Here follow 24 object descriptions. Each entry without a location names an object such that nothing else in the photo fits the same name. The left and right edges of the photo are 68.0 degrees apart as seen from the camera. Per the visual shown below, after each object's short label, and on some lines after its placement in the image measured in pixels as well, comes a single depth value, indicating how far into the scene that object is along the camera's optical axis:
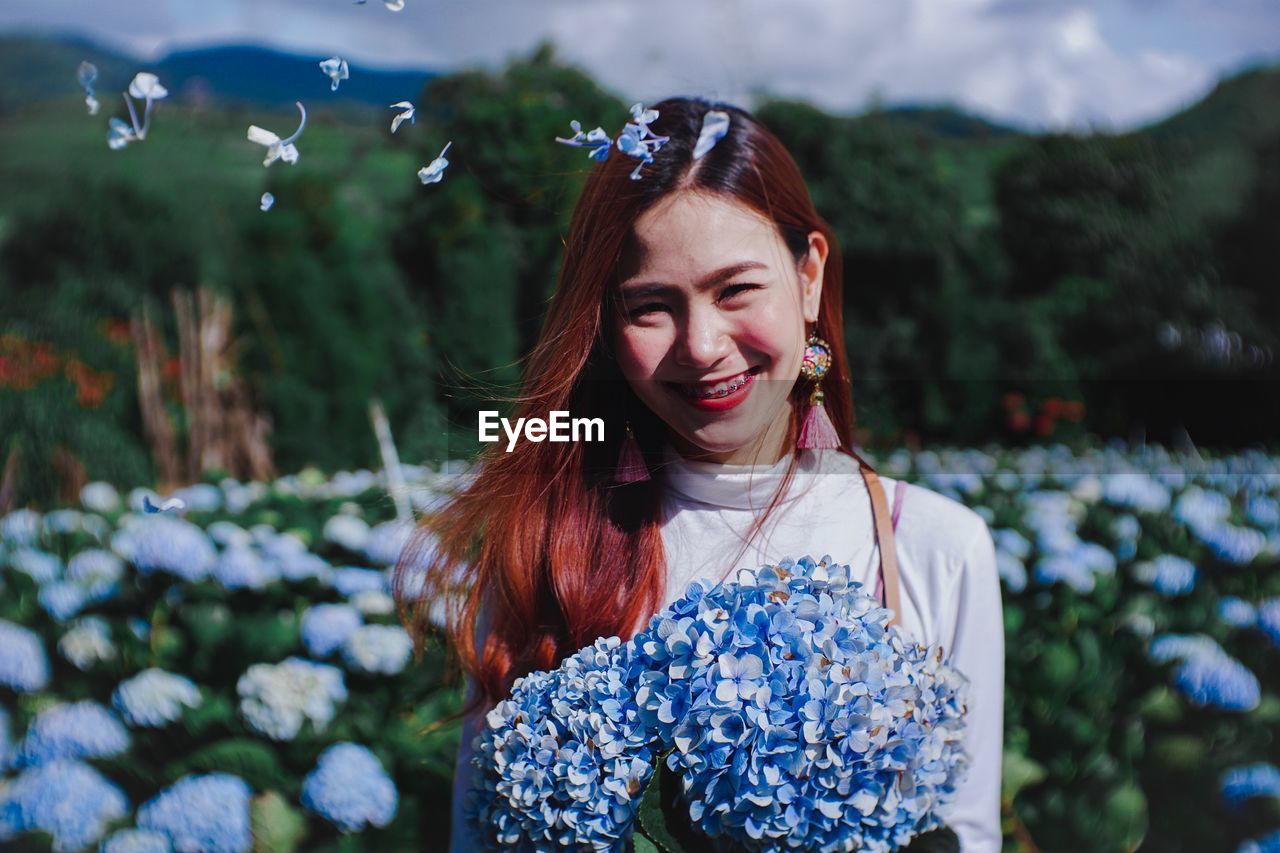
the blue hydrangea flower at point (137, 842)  1.58
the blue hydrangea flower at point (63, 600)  2.35
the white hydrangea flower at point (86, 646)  2.26
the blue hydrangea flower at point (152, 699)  1.97
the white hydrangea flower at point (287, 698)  1.94
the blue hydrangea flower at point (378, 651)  2.10
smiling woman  0.95
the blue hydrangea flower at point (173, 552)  2.28
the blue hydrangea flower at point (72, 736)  1.84
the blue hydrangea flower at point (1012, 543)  2.42
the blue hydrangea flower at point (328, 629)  2.14
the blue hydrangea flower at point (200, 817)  1.57
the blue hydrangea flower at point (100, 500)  3.12
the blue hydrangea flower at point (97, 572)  2.38
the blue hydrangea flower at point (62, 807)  1.64
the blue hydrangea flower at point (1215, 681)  2.06
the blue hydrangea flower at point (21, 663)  2.15
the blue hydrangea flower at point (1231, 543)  2.58
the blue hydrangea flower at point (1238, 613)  2.38
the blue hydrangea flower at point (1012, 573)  2.32
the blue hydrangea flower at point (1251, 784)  1.81
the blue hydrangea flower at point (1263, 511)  2.83
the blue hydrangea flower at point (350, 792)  1.65
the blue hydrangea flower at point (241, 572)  2.29
